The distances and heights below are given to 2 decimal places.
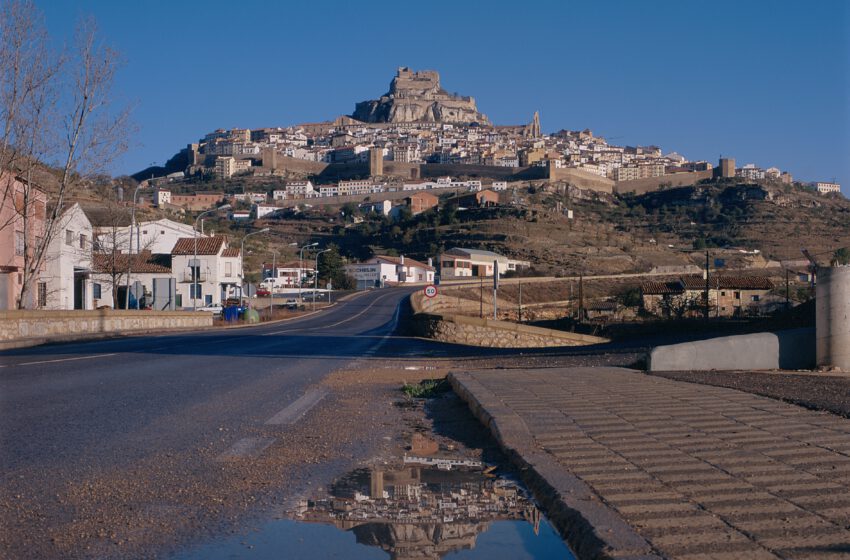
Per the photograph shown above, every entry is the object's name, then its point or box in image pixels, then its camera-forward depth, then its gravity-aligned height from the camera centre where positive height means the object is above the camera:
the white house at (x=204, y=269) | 70.31 +1.52
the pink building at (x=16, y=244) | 32.80 +2.03
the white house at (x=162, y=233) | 74.69 +4.91
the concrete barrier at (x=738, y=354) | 14.81 -1.23
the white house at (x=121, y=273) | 53.19 +0.96
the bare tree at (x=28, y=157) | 28.72 +4.62
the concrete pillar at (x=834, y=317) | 14.09 -0.56
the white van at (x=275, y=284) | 101.60 +0.32
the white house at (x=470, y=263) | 102.31 +2.75
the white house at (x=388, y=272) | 112.00 +1.88
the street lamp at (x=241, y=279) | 64.78 +0.63
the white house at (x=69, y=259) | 46.25 +1.65
